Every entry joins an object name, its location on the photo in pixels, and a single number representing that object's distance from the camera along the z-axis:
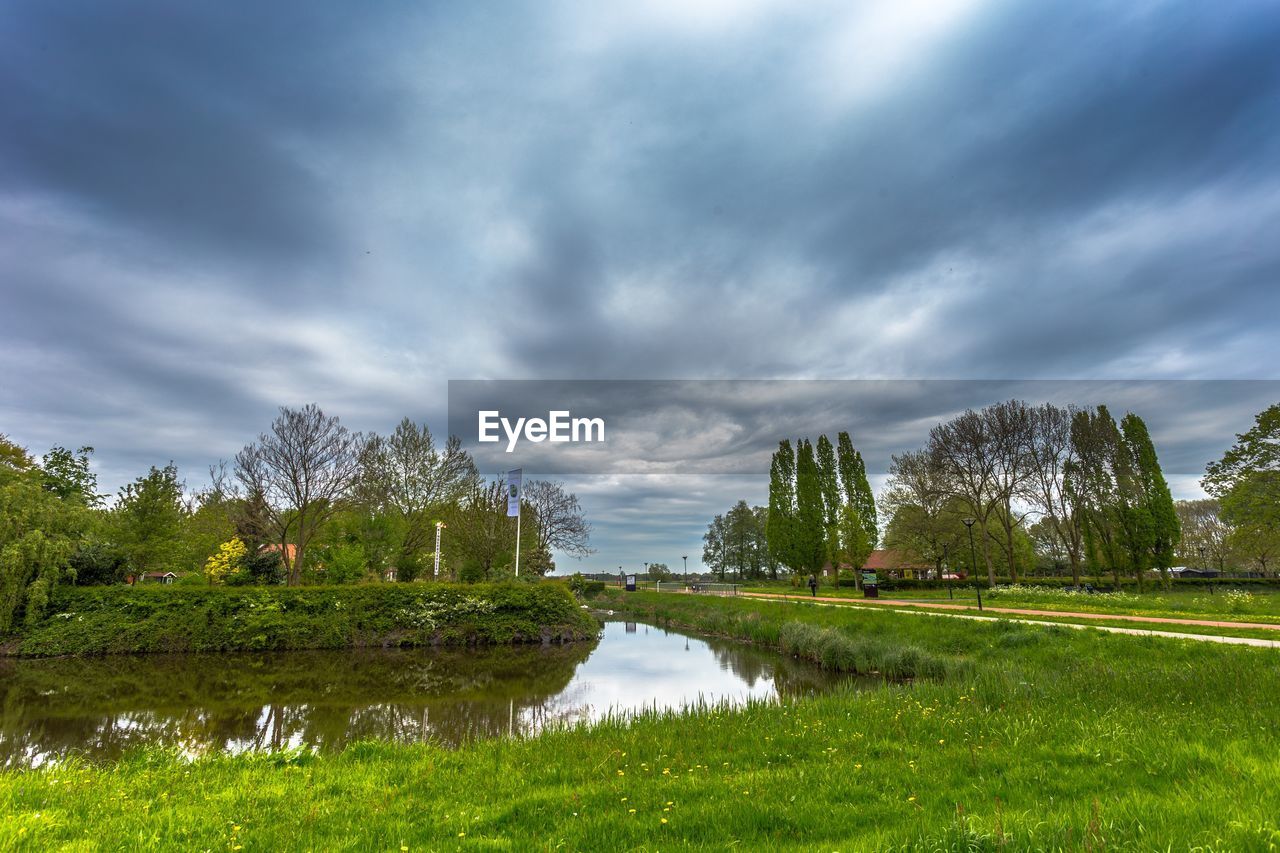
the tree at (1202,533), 64.75
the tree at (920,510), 43.38
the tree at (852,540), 42.59
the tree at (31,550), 19.97
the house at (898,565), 56.34
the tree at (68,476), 32.94
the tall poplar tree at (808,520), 50.09
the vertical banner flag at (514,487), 30.93
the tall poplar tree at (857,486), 48.16
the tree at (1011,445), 37.56
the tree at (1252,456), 29.69
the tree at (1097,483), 40.94
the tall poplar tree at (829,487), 49.72
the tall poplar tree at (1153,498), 40.56
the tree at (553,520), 49.06
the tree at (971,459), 38.12
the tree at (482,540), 34.74
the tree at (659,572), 92.50
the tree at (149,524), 26.03
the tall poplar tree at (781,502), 55.66
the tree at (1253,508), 28.08
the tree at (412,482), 33.69
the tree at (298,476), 29.08
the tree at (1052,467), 38.22
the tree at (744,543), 85.31
